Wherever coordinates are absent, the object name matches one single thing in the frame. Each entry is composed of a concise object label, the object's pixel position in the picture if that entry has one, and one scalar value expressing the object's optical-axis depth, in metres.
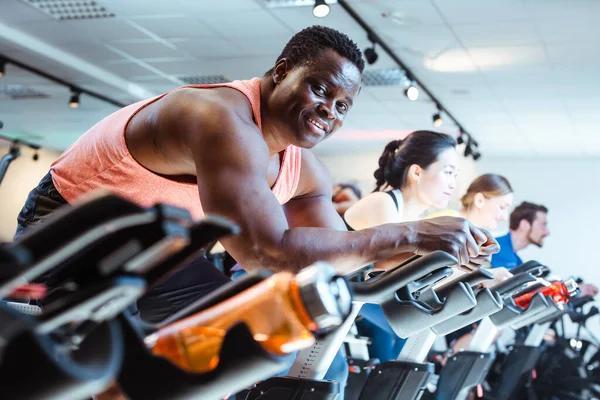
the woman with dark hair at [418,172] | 3.40
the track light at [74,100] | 7.98
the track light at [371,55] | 5.70
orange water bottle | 0.74
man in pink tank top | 1.26
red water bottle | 2.59
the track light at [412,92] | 6.73
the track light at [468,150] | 9.32
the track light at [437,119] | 7.89
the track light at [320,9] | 4.97
